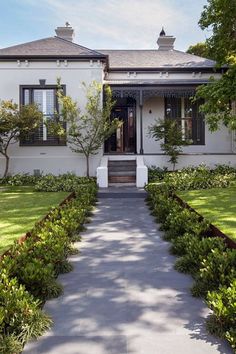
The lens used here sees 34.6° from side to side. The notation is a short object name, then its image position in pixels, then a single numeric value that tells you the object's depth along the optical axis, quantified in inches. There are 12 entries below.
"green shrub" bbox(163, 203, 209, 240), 255.2
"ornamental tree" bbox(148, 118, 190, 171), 628.1
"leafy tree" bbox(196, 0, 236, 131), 490.0
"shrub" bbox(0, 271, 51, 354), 125.7
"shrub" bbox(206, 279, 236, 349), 132.1
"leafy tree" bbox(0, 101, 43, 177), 574.6
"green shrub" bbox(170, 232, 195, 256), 231.4
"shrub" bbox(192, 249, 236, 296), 170.1
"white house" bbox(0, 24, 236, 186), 637.9
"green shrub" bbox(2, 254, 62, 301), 168.2
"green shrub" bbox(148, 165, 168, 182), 587.8
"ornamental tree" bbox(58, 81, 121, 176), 603.2
